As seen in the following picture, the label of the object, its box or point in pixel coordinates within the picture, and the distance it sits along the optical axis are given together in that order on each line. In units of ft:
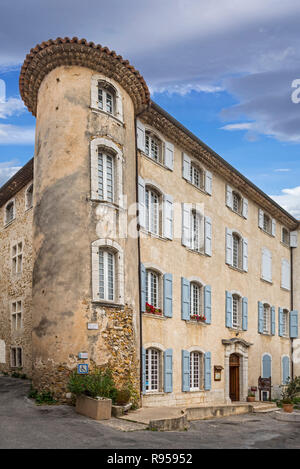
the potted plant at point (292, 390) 68.18
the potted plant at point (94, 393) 36.94
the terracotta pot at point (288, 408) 59.47
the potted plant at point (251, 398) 66.90
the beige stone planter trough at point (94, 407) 36.70
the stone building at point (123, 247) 42.91
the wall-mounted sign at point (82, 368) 40.47
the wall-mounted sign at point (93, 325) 41.63
